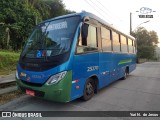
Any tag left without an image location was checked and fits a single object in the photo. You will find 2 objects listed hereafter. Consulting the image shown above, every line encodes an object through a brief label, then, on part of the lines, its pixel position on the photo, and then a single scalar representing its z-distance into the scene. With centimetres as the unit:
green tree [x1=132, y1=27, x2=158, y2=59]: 4102
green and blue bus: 306
